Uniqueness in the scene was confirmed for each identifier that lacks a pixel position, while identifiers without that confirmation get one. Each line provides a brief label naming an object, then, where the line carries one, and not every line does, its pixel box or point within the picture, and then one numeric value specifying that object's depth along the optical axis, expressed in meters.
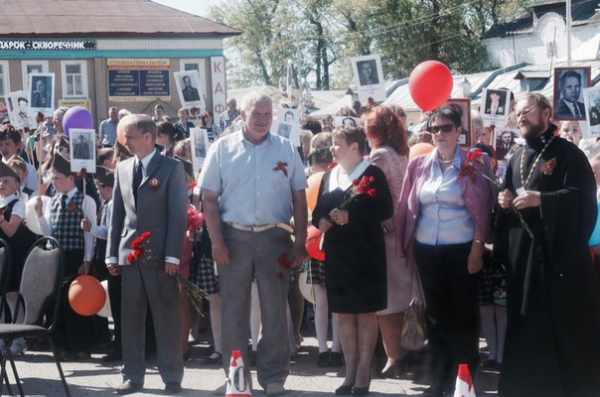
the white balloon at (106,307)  9.32
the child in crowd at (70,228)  9.43
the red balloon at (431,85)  9.30
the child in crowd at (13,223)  9.51
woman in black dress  7.55
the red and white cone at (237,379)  5.77
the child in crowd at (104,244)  9.26
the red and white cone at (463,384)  5.09
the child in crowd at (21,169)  10.12
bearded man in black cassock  6.77
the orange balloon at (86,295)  8.46
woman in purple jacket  7.23
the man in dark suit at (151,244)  7.87
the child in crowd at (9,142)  11.69
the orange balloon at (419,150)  8.57
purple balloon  13.38
